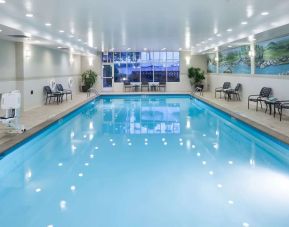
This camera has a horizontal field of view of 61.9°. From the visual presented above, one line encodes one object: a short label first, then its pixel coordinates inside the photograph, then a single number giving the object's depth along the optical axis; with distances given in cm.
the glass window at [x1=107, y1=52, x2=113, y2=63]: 1621
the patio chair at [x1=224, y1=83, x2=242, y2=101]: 1065
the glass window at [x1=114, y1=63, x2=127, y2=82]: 1628
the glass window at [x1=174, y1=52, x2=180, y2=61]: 1619
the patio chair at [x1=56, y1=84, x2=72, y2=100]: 1133
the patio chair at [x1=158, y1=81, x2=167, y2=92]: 1612
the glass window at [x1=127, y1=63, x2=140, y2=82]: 1635
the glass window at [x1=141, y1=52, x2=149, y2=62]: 1628
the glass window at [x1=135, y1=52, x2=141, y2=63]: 1629
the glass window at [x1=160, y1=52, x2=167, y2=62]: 1621
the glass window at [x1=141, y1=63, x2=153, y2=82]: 1637
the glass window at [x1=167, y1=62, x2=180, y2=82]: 1618
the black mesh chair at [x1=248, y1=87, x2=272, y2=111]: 815
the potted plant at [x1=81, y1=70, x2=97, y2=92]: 1499
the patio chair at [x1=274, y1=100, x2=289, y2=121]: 646
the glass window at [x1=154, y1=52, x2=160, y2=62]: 1622
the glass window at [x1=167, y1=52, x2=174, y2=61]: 1619
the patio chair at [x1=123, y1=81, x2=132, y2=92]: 1616
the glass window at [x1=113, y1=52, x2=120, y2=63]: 1622
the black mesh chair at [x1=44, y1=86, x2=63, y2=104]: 1017
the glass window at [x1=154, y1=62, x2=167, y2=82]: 1628
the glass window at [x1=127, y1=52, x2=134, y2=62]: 1628
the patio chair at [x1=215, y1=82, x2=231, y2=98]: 1184
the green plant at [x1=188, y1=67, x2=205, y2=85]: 1497
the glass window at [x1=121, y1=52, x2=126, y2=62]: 1628
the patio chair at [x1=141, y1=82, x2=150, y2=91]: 1633
